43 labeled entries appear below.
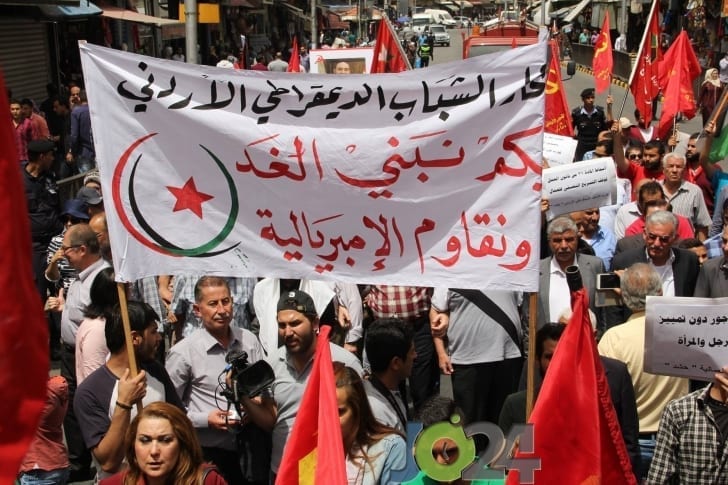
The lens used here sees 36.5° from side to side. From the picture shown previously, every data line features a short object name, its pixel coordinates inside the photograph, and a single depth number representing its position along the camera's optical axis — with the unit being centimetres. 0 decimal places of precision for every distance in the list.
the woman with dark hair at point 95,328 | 552
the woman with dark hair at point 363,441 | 414
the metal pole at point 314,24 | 3363
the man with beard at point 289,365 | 477
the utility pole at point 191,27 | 1338
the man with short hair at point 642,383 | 513
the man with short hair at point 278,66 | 1905
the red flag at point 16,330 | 219
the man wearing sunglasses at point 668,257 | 646
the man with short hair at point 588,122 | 1455
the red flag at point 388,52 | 1146
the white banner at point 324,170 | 422
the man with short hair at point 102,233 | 692
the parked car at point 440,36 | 6775
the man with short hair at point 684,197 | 870
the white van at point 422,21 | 7859
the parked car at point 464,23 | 9590
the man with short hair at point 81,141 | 1499
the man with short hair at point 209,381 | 507
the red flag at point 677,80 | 1221
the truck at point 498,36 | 2819
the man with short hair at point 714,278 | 639
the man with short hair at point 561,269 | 635
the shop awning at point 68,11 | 2127
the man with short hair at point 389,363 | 487
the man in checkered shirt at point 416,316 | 675
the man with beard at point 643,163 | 980
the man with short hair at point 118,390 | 429
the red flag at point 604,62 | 1527
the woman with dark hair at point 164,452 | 387
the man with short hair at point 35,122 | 1436
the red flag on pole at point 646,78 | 1280
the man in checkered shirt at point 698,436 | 428
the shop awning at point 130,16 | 2621
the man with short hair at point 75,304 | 634
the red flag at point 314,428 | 379
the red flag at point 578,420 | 397
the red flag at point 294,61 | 1592
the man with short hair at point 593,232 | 770
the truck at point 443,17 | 9216
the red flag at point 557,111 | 1112
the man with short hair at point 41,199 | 934
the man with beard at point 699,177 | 990
